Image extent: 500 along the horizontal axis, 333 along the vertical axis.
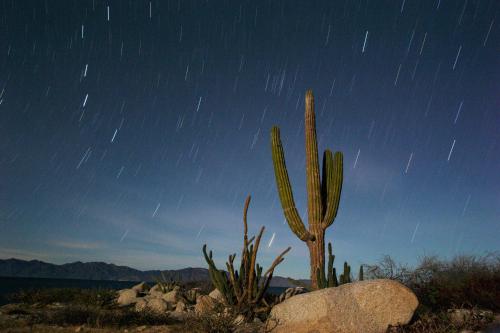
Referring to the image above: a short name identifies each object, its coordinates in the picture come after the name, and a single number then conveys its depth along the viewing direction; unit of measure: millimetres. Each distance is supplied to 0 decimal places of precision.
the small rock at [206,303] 9459
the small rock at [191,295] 12388
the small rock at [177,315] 9562
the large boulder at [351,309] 7125
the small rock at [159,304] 10875
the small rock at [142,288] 15528
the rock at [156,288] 15252
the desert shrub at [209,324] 6984
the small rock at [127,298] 12752
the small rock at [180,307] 11116
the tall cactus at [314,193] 11156
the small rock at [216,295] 10337
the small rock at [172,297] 12394
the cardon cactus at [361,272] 10738
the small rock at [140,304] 10949
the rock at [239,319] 8117
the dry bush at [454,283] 11391
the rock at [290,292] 10078
